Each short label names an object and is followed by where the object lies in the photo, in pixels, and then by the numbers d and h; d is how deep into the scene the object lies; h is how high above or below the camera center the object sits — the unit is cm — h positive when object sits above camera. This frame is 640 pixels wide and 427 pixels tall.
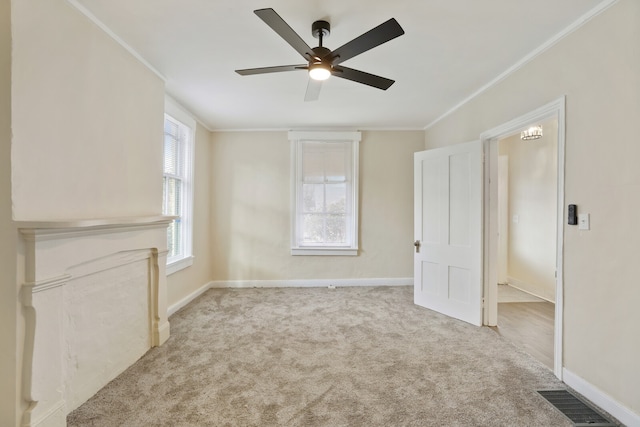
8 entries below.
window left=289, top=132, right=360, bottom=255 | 480 +31
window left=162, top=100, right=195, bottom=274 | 356 +36
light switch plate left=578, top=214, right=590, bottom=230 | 201 -5
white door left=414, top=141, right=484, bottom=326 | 328 -21
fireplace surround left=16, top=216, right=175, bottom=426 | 155 -64
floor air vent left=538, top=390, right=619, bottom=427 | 176 -123
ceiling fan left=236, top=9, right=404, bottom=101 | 163 +103
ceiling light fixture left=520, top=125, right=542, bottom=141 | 419 +115
